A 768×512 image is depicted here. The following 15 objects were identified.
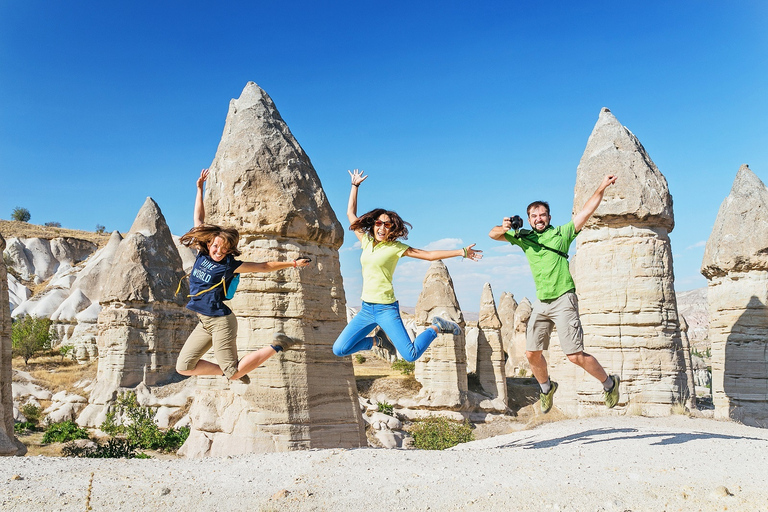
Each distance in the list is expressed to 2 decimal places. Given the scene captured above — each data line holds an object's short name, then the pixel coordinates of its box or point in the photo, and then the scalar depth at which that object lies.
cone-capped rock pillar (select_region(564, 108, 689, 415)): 10.34
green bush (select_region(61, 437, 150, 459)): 11.43
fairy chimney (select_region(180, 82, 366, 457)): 8.25
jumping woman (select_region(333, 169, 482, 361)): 5.63
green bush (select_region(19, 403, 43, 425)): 17.53
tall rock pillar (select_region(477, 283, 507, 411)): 23.23
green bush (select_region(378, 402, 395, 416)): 18.92
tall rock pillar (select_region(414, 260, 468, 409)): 20.00
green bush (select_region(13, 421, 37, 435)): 15.96
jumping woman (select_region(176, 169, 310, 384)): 5.70
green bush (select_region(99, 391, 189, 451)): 13.55
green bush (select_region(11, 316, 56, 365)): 29.83
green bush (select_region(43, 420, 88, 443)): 14.55
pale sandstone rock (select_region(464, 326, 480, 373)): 23.67
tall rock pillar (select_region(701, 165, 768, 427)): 13.02
